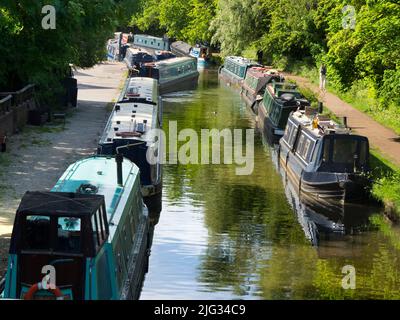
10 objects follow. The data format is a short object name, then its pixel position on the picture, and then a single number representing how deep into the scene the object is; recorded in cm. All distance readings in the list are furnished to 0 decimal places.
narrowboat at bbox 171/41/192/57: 7276
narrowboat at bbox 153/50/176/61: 5722
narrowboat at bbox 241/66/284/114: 4529
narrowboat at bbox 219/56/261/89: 5447
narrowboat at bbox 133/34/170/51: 7312
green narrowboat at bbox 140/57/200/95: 4926
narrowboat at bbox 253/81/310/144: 3447
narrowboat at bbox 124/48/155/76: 5646
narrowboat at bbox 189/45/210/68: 7200
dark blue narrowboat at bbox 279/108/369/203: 2331
